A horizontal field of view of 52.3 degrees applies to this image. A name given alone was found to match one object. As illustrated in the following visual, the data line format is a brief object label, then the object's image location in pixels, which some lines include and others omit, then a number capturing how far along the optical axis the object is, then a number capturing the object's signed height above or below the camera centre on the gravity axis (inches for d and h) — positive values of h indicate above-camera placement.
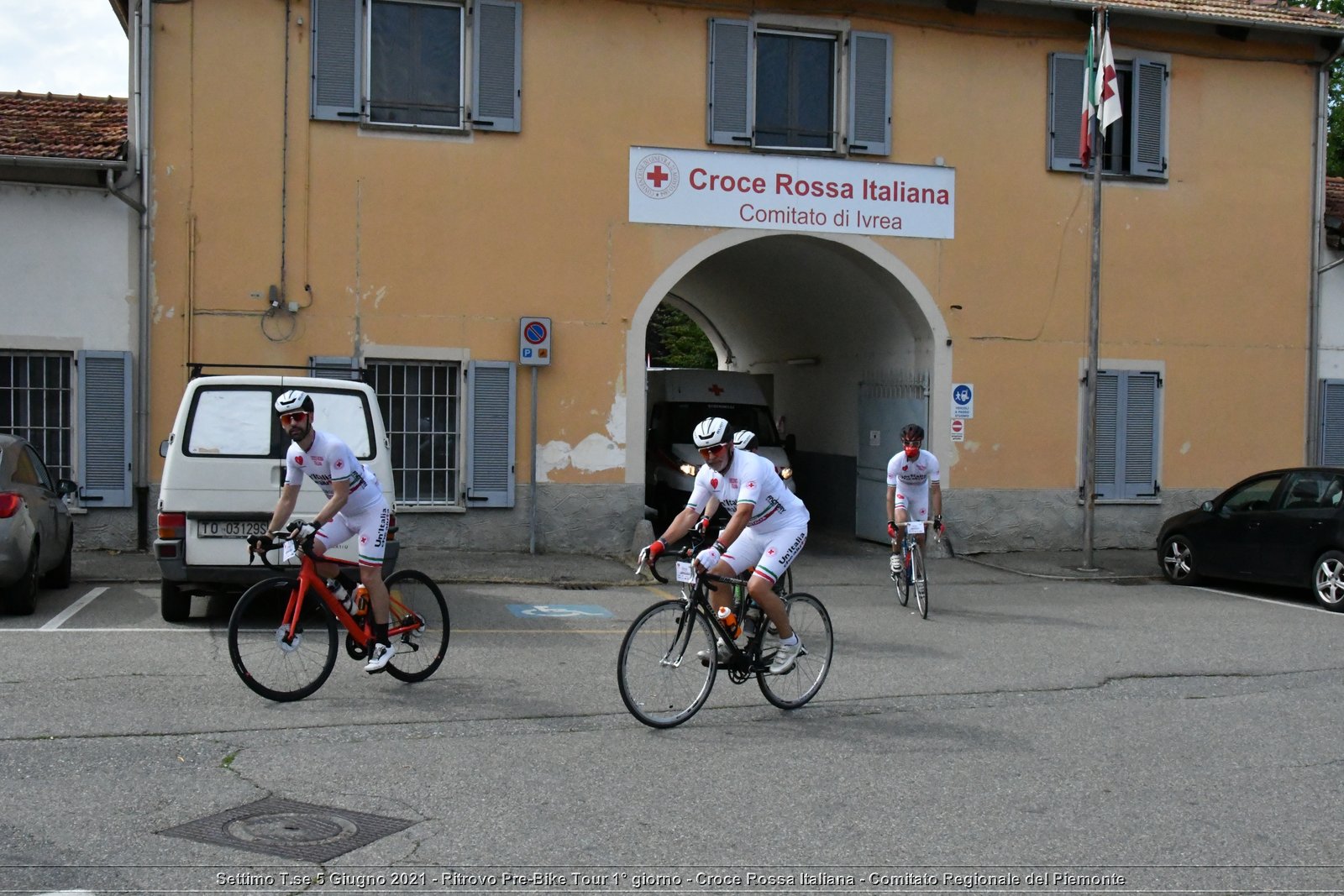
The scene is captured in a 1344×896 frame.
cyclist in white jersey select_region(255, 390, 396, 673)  308.8 -21.9
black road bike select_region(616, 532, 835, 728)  283.6 -52.3
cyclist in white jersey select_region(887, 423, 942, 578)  497.7 -25.4
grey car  414.9 -42.0
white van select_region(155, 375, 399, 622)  400.8 -20.3
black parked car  530.6 -47.7
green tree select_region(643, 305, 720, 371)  1743.4 +89.1
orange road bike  301.4 -51.3
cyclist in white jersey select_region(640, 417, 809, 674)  296.0 -24.5
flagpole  637.9 +22.4
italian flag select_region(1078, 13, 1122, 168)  621.9 +151.6
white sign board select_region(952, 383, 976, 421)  692.7 +6.6
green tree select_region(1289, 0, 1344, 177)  1159.0 +255.7
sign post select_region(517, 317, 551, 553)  638.5 +29.6
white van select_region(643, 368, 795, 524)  753.0 -2.6
